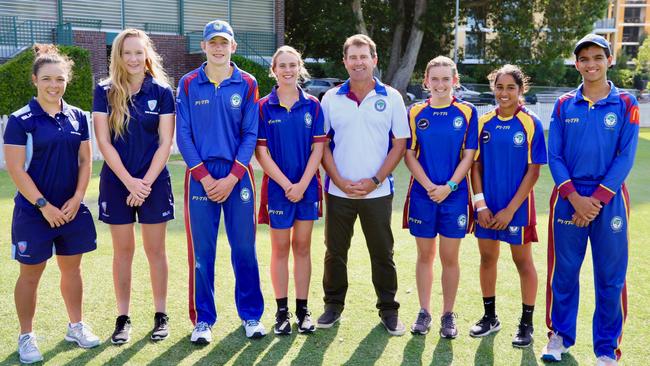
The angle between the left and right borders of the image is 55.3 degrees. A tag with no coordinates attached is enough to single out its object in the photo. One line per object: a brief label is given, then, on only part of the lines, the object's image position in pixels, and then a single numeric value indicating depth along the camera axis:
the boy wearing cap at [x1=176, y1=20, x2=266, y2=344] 4.20
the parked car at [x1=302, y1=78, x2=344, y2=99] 30.42
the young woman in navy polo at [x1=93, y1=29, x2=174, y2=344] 4.10
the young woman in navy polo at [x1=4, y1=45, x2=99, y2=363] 3.86
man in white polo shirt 4.45
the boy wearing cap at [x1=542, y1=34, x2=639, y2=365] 3.80
